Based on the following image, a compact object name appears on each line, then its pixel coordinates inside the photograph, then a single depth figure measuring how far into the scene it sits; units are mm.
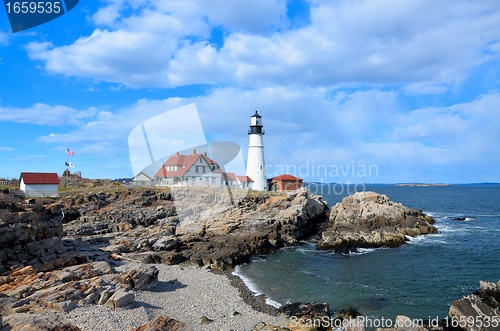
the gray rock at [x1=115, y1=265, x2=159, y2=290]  20244
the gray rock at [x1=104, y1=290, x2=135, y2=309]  17094
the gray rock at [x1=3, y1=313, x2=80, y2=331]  12683
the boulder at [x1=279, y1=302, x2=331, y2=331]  16719
